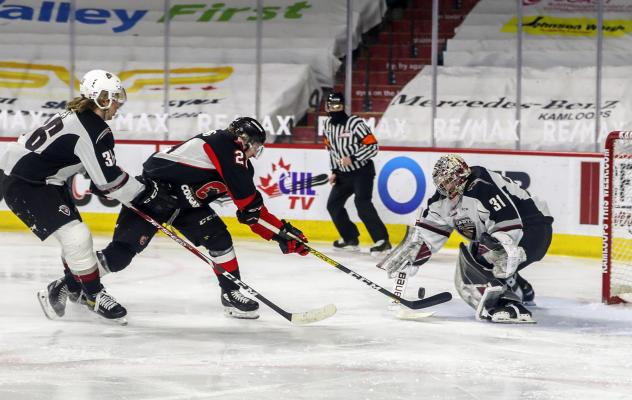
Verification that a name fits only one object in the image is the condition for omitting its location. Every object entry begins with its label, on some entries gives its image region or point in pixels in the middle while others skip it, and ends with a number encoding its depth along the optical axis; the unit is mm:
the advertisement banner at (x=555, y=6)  19609
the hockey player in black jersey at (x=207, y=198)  9625
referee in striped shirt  15344
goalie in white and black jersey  10047
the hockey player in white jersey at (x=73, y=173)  9305
